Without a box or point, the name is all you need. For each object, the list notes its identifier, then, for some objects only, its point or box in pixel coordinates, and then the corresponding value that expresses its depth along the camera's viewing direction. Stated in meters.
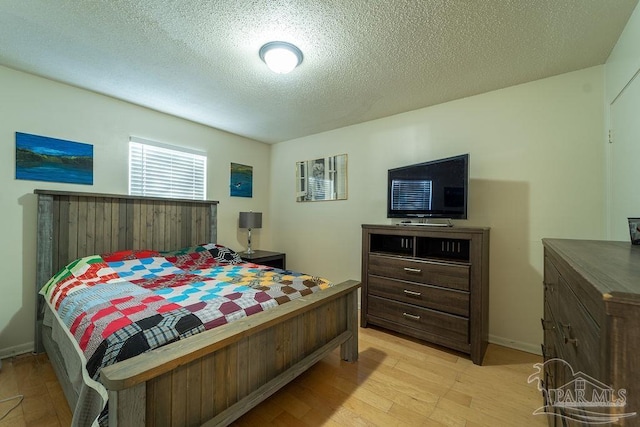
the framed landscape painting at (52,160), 2.22
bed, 1.01
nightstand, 3.45
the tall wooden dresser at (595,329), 0.50
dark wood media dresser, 2.11
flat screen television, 2.26
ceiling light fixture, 1.80
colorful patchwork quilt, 1.19
